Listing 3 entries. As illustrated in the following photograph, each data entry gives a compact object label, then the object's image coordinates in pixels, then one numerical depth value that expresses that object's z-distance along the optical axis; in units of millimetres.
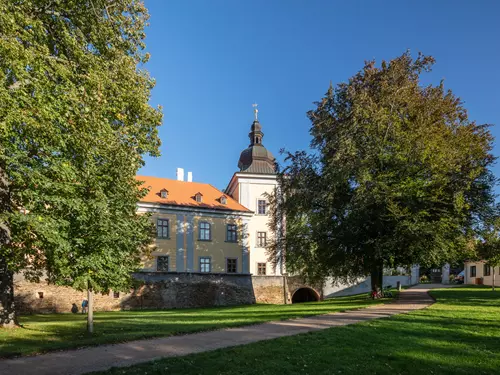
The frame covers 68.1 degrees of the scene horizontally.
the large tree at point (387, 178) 18016
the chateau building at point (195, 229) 30562
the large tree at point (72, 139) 9711
